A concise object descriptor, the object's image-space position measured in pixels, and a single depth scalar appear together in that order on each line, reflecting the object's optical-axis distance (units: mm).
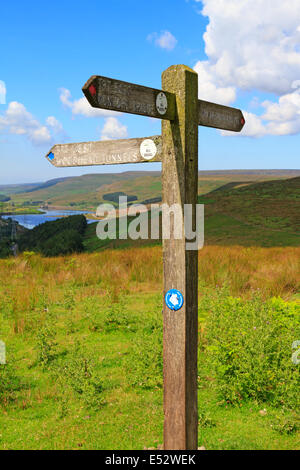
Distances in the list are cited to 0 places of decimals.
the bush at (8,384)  4578
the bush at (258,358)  4094
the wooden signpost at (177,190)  2750
